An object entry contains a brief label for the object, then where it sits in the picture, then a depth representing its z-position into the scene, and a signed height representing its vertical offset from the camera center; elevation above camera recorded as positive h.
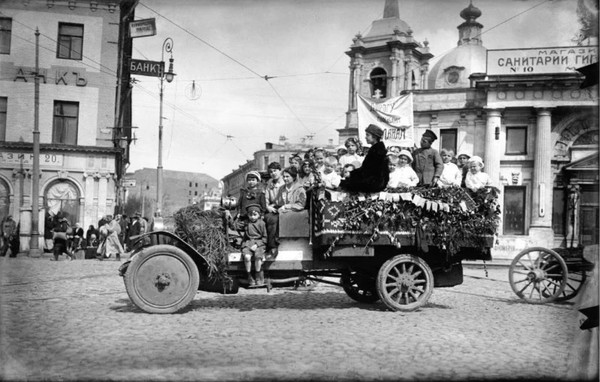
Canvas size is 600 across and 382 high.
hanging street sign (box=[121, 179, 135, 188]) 25.75 +0.47
